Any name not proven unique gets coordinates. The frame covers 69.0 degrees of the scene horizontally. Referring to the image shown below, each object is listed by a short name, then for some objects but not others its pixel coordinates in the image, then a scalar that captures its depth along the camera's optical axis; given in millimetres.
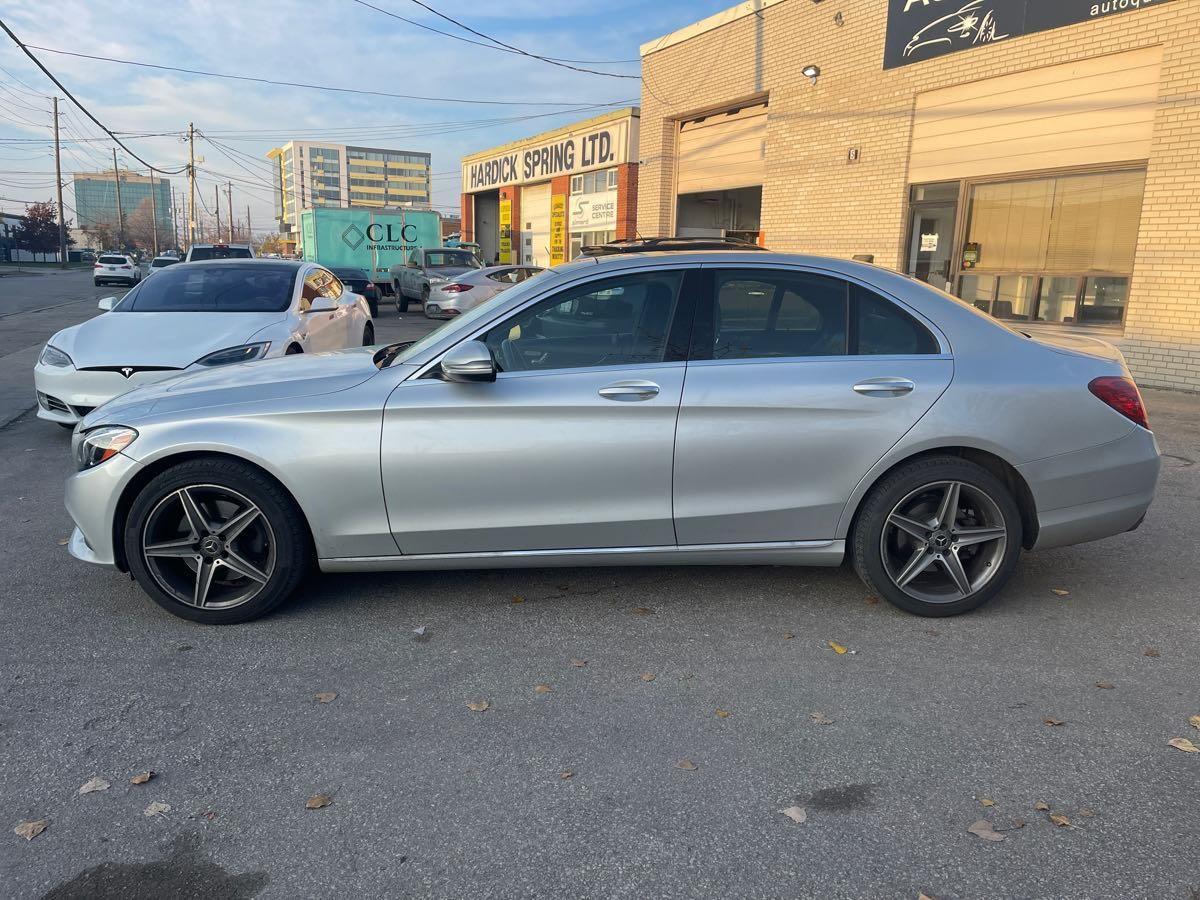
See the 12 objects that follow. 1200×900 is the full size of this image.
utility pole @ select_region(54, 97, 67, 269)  64312
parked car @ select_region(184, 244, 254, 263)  23359
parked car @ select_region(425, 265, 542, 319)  18188
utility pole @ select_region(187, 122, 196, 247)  64625
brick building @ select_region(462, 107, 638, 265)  23484
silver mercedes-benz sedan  3793
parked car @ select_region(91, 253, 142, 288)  40625
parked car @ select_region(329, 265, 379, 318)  20156
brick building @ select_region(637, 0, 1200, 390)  10812
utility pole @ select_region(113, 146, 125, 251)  81000
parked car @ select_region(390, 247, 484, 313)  21844
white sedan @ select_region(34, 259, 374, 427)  6820
